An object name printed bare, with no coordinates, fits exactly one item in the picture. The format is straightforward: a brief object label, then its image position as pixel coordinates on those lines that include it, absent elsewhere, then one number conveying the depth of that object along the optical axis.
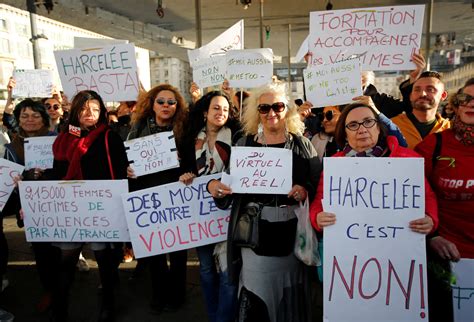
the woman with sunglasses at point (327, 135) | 3.31
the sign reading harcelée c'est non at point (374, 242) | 1.89
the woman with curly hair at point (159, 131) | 3.08
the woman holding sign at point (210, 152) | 2.84
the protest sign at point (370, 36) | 3.12
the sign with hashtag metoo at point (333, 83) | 2.94
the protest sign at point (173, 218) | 2.91
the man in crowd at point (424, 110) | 2.73
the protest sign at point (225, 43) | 4.16
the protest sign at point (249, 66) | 3.83
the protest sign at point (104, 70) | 3.48
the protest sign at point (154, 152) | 2.95
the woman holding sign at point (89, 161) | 2.89
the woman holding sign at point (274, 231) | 2.25
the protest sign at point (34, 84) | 4.54
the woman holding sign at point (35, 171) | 3.30
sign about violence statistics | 2.95
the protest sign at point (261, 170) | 2.21
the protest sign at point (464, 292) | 2.04
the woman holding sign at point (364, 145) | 1.96
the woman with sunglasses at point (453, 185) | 1.99
